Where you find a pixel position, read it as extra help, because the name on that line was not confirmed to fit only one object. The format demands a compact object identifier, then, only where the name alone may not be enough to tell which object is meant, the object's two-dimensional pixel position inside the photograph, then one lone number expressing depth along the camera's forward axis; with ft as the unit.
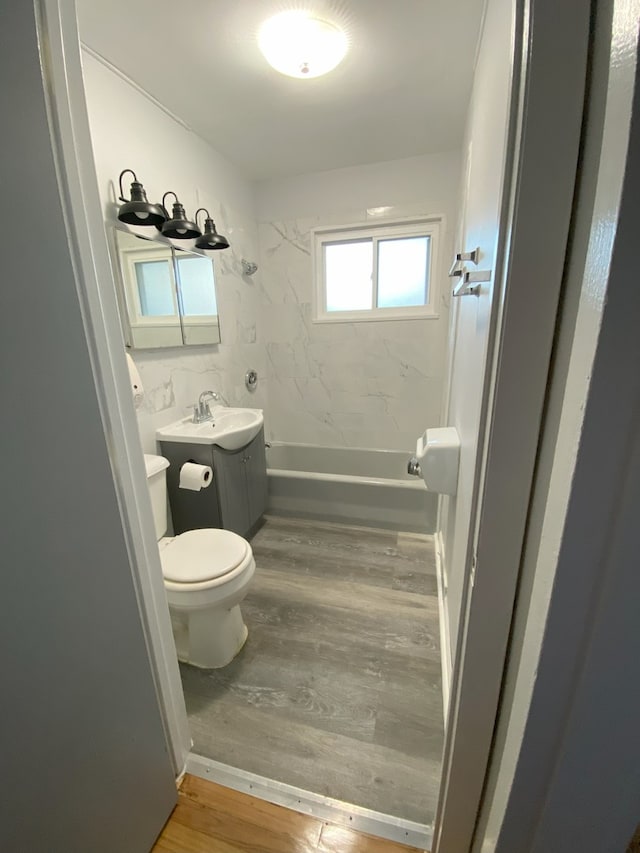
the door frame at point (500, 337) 1.43
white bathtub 7.73
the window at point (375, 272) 8.77
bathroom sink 6.19
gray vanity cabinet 6.22
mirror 5.65
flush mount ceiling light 4.34
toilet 4.27
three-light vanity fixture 5.07
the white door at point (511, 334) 1.42
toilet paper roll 5.87
